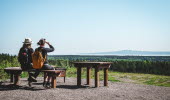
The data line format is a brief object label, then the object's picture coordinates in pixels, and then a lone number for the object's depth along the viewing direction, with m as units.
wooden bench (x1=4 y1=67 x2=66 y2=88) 9.75
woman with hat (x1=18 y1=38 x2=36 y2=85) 9.92
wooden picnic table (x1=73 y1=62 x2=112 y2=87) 10.43
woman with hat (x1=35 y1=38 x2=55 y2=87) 9.63
